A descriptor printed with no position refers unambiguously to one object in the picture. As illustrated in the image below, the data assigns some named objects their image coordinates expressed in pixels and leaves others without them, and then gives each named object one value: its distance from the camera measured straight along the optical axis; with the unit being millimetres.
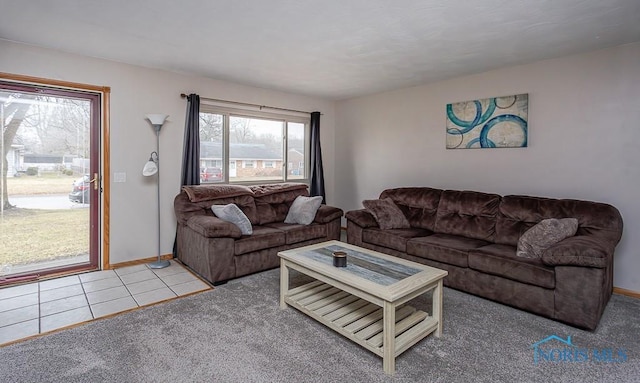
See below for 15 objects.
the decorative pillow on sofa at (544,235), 2901
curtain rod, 4457
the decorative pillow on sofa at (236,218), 3738
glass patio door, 3477
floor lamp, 3889
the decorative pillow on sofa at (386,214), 4184
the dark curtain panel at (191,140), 4355
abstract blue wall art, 3887
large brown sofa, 2553
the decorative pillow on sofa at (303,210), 4480
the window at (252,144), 4773
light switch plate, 3947
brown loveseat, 3480
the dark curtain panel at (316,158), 5789
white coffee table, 2119
